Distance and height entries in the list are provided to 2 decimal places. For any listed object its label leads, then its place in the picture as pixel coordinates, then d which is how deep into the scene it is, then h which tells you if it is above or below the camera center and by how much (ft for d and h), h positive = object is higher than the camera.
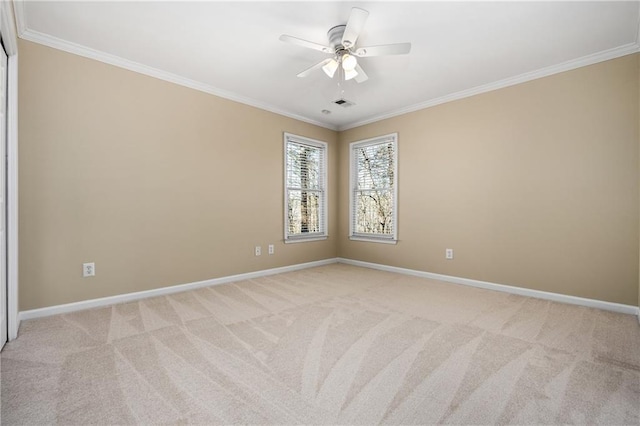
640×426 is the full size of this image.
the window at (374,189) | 15.15 +1.28
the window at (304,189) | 15.26 +1.32
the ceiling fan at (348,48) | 7.07 +4.45
